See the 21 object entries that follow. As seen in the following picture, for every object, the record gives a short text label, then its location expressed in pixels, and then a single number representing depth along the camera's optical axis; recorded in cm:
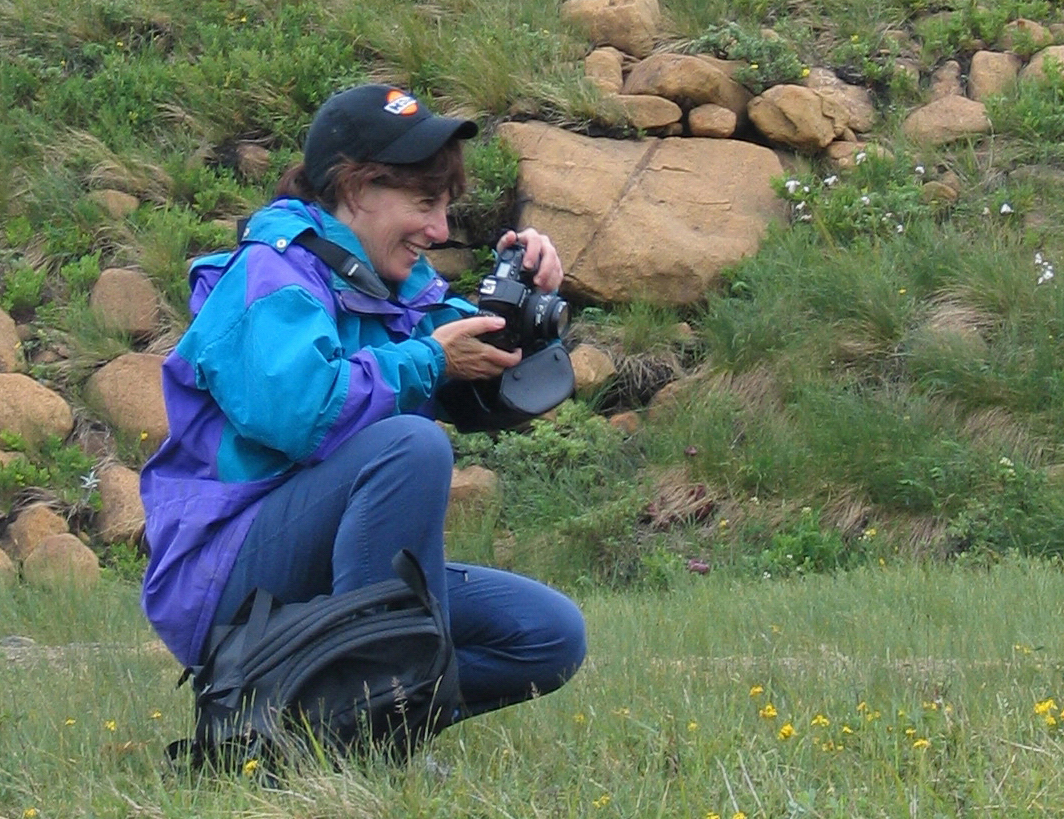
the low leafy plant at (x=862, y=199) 1806
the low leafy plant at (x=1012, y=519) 1433
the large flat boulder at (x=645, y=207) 1814
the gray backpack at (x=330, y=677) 653
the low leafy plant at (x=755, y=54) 1964
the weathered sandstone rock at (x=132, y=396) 1739
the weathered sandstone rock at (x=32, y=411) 1725
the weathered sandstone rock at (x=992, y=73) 1954
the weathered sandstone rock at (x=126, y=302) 1820
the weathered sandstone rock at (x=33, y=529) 1628
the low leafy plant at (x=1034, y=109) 1878
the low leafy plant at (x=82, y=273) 1856
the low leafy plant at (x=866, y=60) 1997
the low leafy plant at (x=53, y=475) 1666
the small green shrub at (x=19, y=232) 1917
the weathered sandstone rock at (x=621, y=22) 2061
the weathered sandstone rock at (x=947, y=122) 1909
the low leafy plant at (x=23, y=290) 1850
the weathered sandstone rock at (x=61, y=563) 1522
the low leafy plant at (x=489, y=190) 1875
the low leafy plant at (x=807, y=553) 1477
